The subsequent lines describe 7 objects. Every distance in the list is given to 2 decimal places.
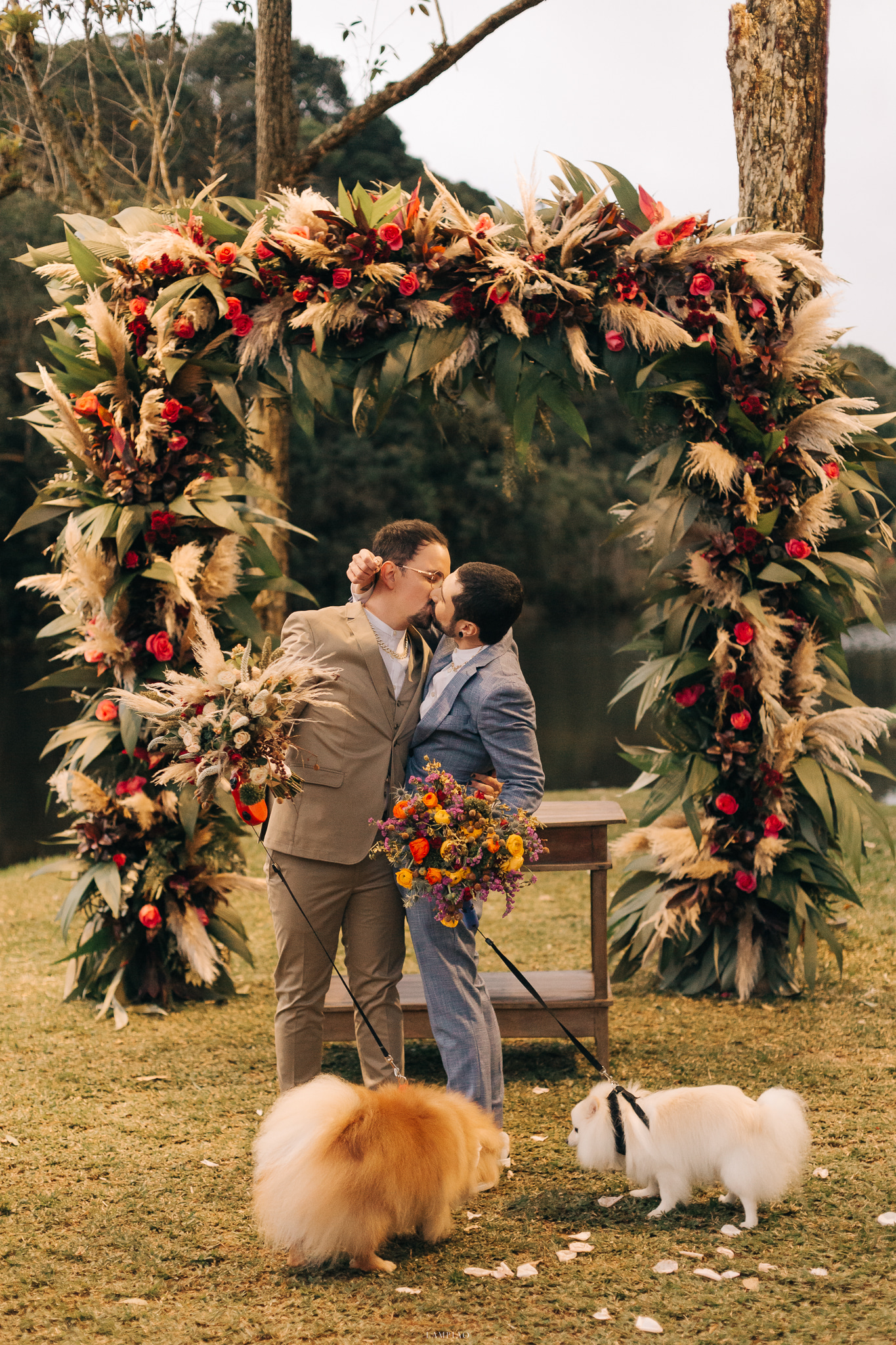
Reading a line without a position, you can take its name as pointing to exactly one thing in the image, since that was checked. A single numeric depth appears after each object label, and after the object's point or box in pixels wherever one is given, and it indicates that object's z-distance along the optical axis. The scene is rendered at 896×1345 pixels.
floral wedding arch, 4.42
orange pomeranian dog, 2.59
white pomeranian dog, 2.86
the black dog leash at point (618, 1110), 2.96
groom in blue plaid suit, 3.16
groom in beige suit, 3.11
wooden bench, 4.11
